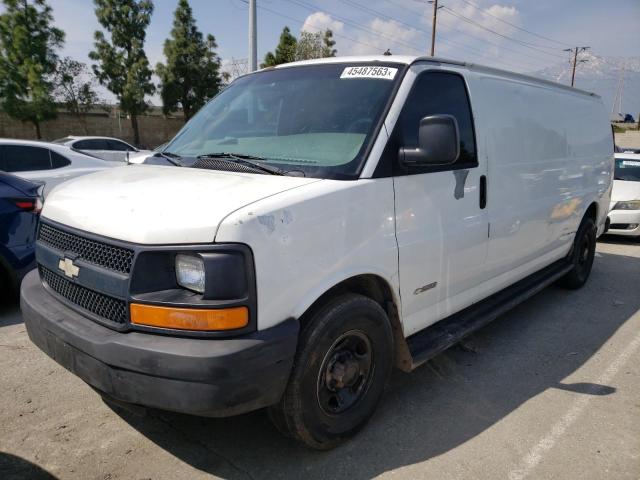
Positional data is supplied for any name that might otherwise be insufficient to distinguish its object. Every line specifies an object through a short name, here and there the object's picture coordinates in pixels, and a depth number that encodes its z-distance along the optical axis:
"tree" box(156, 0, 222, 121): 31.95
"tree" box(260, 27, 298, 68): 31.64
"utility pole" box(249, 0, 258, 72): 14.05
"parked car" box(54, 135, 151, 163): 14.93
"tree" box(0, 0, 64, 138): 22.31
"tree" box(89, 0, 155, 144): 28.47
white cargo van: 2.14
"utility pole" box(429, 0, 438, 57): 33.06
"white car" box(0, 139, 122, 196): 6.82
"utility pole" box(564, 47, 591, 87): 59.71
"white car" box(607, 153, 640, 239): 8.69
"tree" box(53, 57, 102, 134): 25.45
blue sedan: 4.55
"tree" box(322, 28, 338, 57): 30.66
